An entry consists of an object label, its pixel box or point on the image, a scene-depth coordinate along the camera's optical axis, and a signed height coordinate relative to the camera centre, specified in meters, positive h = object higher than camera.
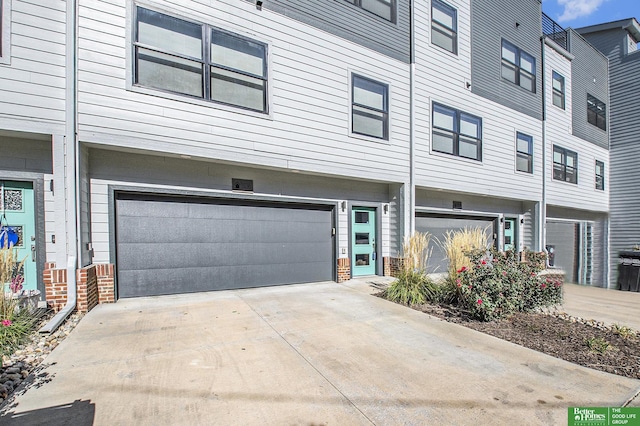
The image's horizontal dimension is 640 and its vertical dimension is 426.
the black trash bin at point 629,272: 11.75 -2.46
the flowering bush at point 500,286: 4.80 -1.28
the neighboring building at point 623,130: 13.86 +3.46
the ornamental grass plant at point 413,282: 5.79 -1.42
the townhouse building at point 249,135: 4.89 +1.48
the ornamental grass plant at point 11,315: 3.52 -1.29
